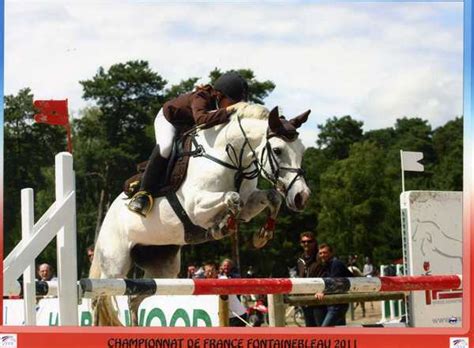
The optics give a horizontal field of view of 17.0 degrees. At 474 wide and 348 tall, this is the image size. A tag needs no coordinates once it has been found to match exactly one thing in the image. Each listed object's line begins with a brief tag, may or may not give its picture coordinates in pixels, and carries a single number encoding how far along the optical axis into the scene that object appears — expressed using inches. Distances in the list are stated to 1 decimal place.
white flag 253.1
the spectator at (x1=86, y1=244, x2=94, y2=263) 314.7
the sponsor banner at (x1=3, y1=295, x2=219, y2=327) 465.0
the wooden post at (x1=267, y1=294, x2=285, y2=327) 430.6
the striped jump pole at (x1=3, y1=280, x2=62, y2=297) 259.9
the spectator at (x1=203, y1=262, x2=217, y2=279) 351.0
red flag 217.6
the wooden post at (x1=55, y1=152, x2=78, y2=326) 234.4
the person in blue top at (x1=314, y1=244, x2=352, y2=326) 397.9
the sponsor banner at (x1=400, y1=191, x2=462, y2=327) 432.9
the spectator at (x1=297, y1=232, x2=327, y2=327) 325.4
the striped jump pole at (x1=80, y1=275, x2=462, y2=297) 262.4
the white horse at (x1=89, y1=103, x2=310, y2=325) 314.4
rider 290.3
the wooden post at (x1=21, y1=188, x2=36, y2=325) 234.1
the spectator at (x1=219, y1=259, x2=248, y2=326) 490.7
